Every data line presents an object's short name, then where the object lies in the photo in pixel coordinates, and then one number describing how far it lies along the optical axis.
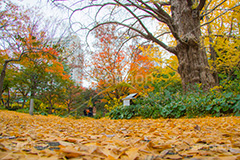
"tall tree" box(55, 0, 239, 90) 4.24
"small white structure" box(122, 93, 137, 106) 5.48
